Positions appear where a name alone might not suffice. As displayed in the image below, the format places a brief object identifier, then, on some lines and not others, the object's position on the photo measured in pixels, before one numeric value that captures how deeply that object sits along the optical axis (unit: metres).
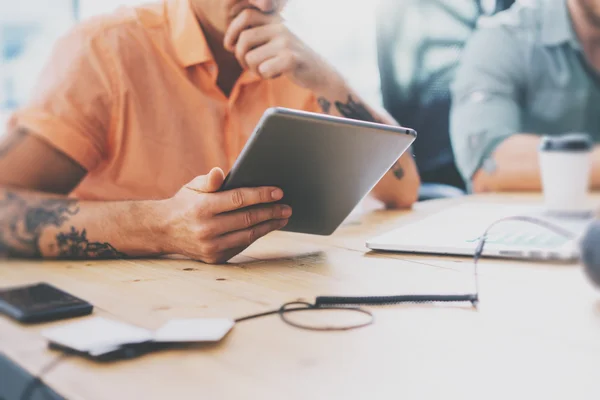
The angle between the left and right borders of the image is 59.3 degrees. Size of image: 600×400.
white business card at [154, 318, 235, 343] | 0.40
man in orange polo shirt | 0.71
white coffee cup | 0.91
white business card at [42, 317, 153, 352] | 0.39
